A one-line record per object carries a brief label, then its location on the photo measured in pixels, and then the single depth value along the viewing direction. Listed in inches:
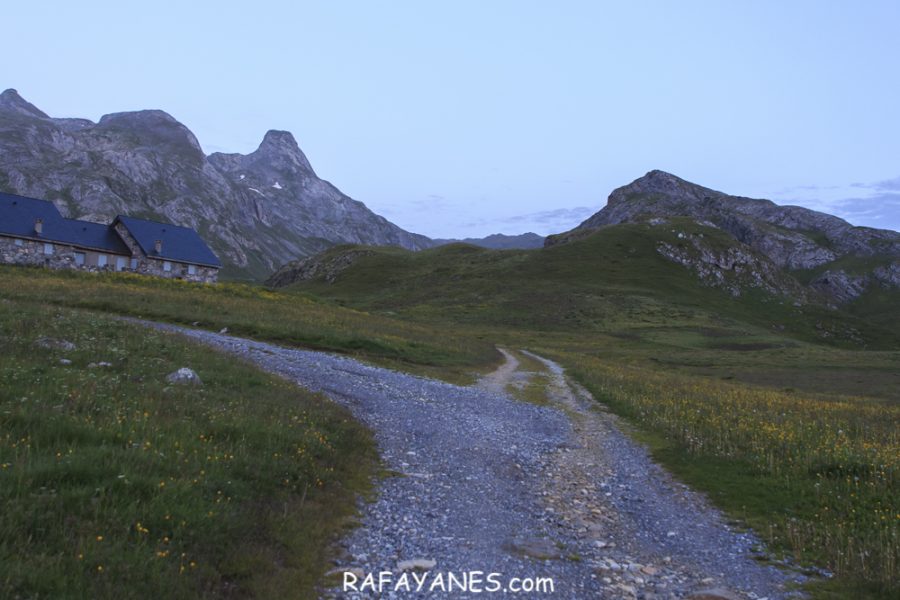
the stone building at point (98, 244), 3248.0
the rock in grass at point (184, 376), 732.0
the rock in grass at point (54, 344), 797.9
